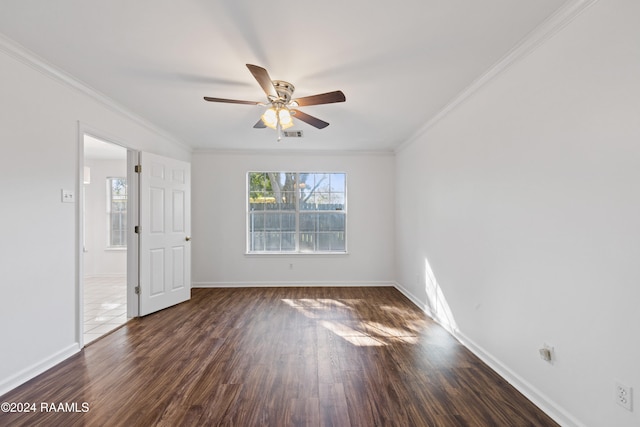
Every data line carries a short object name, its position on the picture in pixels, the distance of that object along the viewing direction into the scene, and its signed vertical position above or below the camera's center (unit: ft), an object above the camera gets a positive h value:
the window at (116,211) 18.99 +0.29
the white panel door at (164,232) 11.52 -0.80
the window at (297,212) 16.66 +0.19
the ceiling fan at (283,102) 7.02 +3.08
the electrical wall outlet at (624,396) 4.30 -2.92
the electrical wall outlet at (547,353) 5.65 -2.92
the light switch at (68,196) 7.88 +0.56
